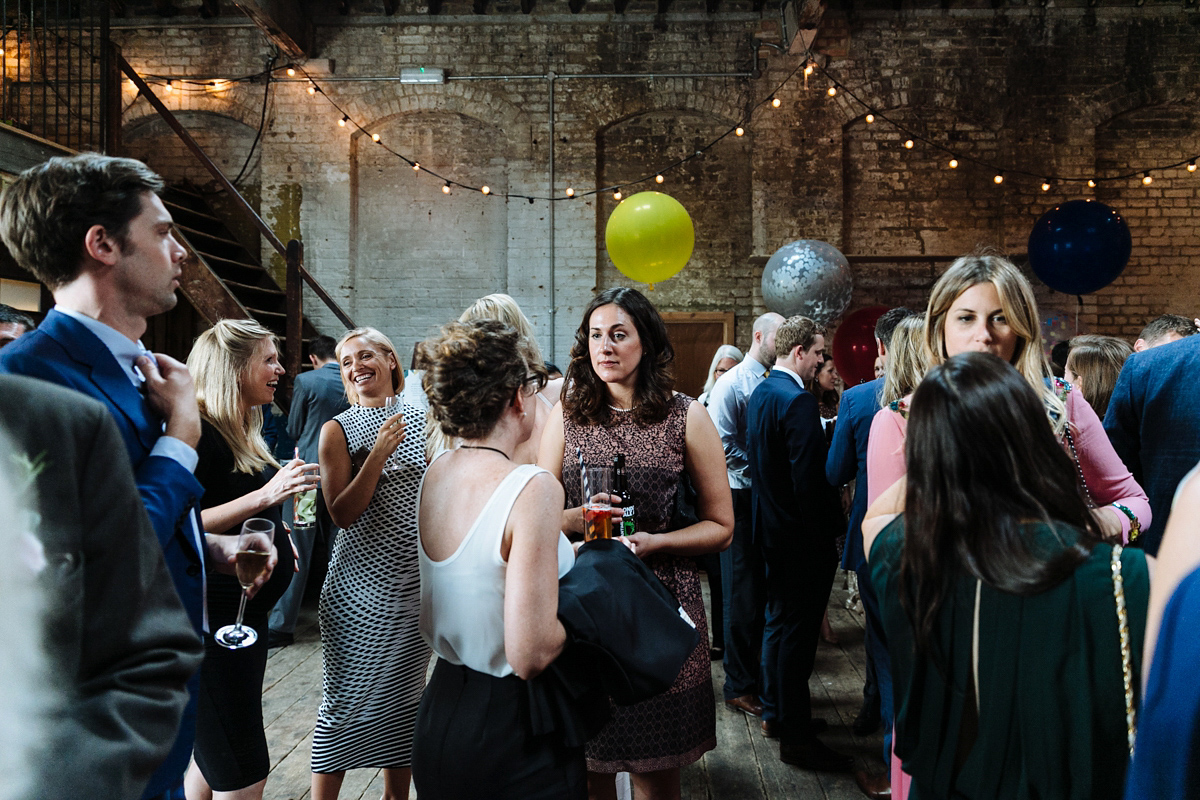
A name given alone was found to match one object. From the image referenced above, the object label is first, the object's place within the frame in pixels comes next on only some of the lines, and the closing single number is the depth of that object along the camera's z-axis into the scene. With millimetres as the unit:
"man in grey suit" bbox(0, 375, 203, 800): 656
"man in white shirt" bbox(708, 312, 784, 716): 3488
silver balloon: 6496
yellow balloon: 6070
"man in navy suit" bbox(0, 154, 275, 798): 1135
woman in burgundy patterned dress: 1849
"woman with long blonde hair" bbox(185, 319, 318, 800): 1890
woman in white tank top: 1312
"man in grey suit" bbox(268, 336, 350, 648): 4223
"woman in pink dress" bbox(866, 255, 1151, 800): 1635
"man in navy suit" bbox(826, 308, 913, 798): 2662
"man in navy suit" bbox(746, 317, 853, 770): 3045
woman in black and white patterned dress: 2154
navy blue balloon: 6590
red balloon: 6793
